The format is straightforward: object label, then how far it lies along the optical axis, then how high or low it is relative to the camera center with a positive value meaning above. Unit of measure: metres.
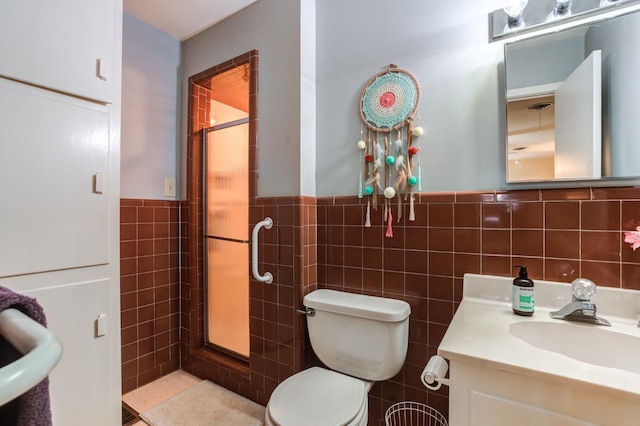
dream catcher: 1.37 +0.36
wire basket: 1.29 -0.97
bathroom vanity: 0.62 -0.40
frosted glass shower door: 1.89 -0.17
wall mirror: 1.00 +0.41
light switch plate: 2.03 +0.18
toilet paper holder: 0.78 -0.45
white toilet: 1.06 -0.68
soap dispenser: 1.01 -0.31
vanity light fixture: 1.01 +0.74
